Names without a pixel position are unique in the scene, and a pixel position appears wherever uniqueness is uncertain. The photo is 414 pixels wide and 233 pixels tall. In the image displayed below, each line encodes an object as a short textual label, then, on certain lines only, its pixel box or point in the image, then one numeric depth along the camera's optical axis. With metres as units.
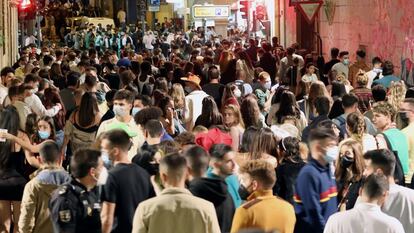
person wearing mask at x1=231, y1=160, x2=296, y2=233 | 8.73
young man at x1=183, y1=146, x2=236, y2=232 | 9.16
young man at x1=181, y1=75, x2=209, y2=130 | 16.44
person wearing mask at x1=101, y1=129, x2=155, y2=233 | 9.38
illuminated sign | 49.28
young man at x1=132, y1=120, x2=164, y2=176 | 10.32
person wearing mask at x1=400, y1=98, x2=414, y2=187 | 11.98
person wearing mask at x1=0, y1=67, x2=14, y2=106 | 18.65
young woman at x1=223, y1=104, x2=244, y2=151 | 13.45
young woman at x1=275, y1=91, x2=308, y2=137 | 14.05
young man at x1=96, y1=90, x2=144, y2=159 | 12.99
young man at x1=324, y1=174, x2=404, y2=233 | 8.27
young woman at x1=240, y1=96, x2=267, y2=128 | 14.11
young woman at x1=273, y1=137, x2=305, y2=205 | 10.37
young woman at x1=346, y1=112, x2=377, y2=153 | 11.66
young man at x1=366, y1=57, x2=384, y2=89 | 20.22
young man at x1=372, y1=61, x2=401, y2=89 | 18.78
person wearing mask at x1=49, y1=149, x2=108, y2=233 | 9.12
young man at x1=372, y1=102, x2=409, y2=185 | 11.44
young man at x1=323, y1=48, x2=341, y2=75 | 24.42
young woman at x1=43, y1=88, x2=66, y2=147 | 15.98
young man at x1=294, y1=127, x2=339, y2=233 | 9.65
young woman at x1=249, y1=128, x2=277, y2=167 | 10.91
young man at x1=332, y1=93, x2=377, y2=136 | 13.27
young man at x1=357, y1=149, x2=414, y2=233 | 9.16
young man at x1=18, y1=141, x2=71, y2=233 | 10.17
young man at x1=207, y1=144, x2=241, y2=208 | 9.58
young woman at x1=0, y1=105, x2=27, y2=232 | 11.98
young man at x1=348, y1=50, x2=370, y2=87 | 22.72
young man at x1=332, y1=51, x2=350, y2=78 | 23.09
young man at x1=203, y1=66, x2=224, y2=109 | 18.33
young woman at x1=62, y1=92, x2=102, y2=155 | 14.05
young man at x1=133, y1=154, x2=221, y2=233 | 8.45
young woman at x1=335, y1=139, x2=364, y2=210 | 10.47
